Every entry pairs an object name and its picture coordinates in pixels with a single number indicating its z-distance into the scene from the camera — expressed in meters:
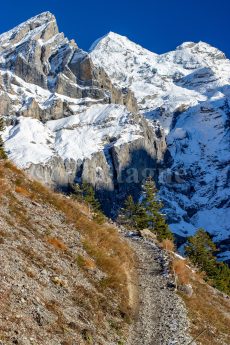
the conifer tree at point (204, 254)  88.42
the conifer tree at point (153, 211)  92.50
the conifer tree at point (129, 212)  96.00
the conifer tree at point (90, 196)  107.31
